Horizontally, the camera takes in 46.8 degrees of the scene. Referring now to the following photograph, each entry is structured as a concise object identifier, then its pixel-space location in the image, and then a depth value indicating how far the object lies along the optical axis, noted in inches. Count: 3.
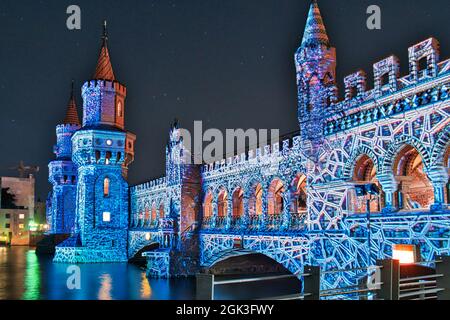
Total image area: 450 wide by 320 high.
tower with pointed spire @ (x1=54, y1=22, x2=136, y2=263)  1795.0
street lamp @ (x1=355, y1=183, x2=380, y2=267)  601.0
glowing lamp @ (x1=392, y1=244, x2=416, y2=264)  590.4
